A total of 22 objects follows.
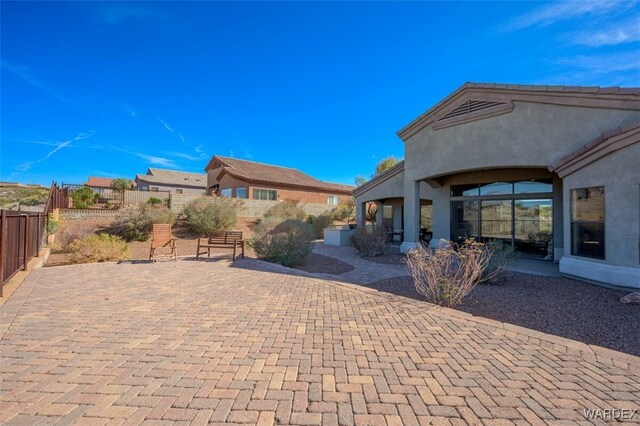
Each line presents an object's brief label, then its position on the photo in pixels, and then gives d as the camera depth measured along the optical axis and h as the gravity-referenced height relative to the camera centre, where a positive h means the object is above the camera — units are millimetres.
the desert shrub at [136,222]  14820 -233
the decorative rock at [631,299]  5632 -1443
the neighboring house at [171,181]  43844 +5873
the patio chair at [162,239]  9977 -726
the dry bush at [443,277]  5434 -1051
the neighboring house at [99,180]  51688 +6583
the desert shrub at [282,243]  10008 -827
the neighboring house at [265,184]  27953 +3749
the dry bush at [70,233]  11352 -684
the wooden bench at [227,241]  10661 -829
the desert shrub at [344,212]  26422 +801
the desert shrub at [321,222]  21562 -130
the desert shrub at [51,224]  13430 -383
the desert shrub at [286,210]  21952 +744
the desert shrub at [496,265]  6957 -1013
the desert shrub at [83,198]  18484 +1221
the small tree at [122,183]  34834 +4174
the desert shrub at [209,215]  17016 +200
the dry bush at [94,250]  9531 -1128
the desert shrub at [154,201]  17625 +1046
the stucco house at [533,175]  6688 +1658
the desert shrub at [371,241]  12078 -830
